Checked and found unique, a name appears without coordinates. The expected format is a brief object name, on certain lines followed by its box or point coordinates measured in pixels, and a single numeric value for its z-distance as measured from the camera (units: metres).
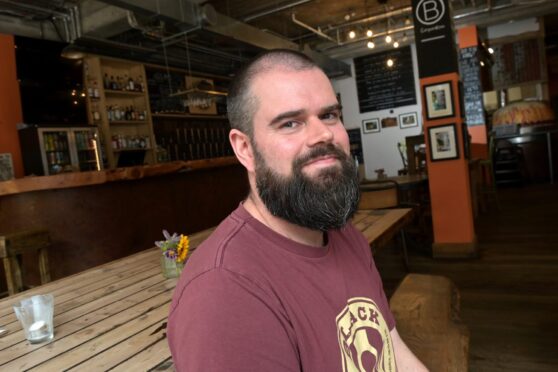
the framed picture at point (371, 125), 10.72
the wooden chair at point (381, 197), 3.56
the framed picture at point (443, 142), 4.24
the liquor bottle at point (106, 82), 6.73
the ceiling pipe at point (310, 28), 7.71
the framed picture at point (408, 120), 10.17
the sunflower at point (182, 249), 1.81
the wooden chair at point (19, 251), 2.42
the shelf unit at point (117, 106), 6.54
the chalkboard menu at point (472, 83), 8.08
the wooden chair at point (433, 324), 1.27
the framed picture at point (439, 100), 4.19
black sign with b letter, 4.15
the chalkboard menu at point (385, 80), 10.06
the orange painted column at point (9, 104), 5.59
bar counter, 3.67
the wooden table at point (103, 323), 1.14
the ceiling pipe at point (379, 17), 7.78
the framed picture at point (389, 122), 10.46
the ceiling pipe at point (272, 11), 6.54
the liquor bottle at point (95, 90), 6.52
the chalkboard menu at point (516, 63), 8.94
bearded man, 0.74
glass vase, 1.85
